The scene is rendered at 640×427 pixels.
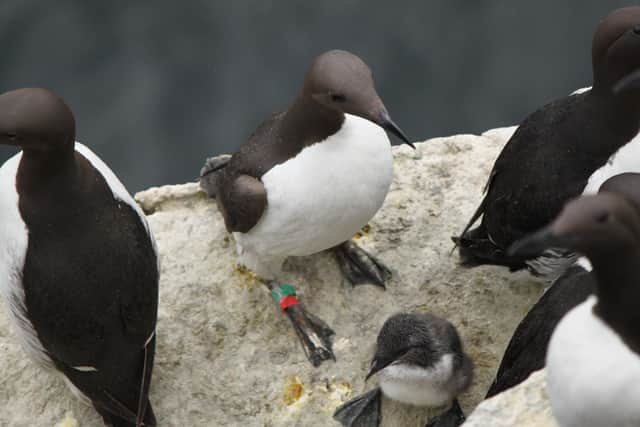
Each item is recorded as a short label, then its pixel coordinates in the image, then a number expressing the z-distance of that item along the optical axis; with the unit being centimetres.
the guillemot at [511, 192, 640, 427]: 600
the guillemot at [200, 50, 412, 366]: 958
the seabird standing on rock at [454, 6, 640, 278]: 880
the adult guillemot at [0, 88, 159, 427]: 859
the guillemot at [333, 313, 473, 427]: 930
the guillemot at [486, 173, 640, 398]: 806
